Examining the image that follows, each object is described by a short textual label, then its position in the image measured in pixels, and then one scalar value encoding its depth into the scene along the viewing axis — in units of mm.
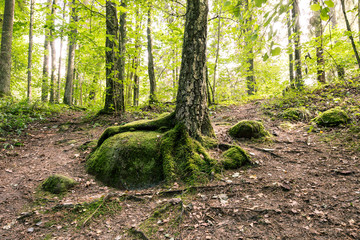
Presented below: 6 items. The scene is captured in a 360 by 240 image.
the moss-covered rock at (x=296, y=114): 5791
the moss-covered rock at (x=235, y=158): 3496
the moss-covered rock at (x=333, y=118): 4801
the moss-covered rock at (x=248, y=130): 4719
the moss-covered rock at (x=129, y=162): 3428
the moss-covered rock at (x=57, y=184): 3279
